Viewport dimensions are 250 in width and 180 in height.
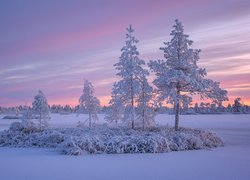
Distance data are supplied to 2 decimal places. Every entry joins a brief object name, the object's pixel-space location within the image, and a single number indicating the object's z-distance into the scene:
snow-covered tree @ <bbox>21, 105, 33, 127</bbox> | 50.10
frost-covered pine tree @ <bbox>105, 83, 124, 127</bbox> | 51.41
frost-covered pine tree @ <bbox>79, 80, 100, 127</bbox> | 55.00
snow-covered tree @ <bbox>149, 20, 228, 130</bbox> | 32.91
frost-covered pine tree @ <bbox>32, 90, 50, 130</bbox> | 50.00
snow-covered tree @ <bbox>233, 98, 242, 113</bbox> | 130.62
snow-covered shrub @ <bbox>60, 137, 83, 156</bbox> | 22.80
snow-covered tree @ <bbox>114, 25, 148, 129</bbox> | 35.66
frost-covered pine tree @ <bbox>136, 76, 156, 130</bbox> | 36.12
